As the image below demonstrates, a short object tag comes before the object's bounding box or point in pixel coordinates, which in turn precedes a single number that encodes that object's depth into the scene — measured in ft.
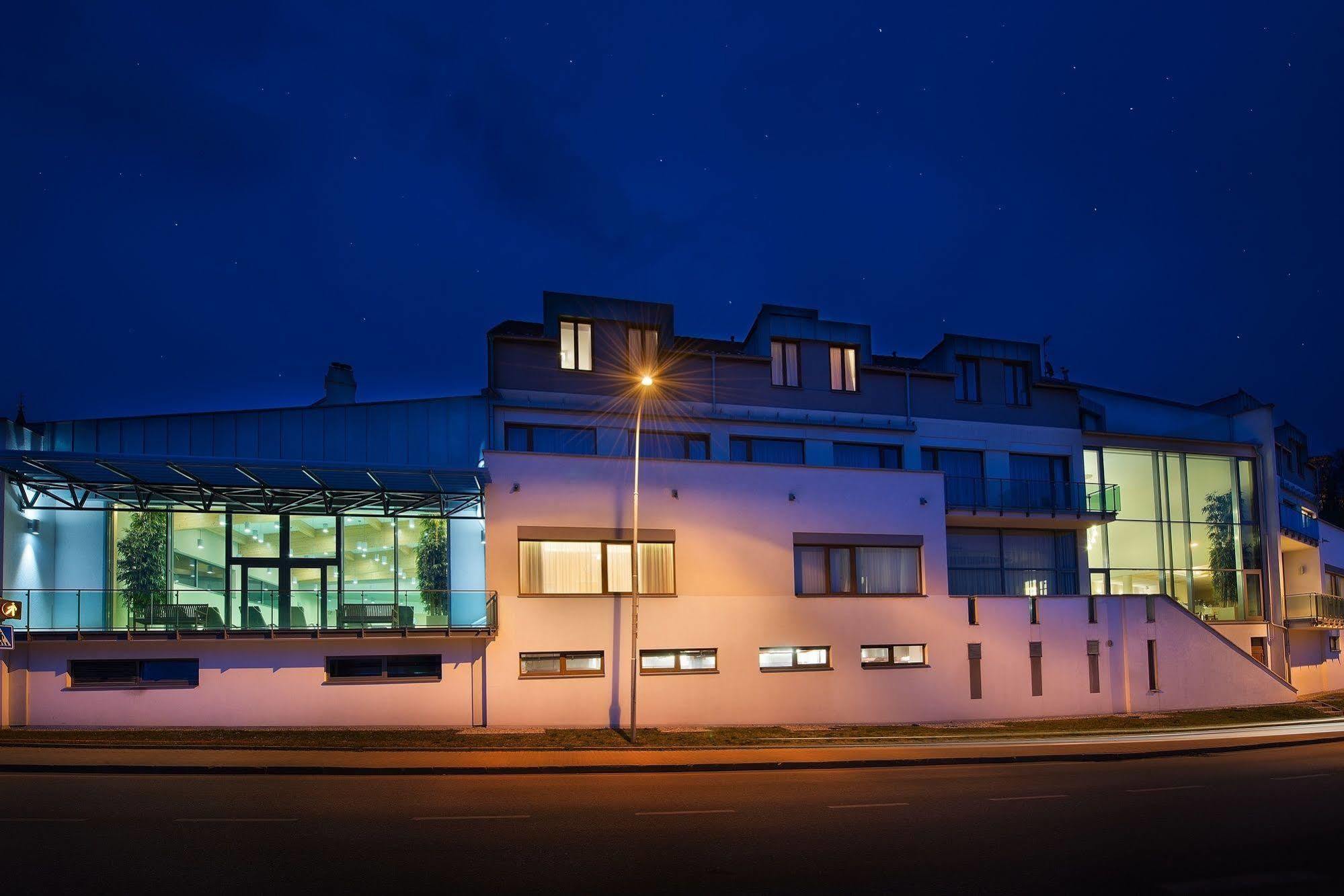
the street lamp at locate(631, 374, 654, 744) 69.26
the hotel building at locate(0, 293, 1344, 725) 70.44
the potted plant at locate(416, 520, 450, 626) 81.51
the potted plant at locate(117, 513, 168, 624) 76.43
